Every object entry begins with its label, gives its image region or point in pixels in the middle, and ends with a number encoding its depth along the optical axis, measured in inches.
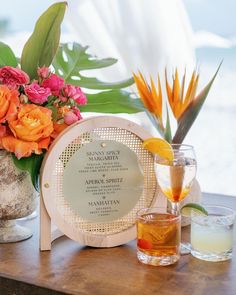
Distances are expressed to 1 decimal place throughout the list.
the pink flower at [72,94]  52.3
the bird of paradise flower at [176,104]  54.8
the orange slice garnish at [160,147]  50.8
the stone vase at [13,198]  51.6
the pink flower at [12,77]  50.7
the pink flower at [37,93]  50.3
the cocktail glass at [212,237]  48.5
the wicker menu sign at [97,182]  50.5
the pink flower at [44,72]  52.0
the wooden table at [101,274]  43.3
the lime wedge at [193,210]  51.2
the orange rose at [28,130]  49.3
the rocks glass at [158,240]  47.5
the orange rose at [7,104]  49.5
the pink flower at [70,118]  51.6
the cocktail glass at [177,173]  50.6
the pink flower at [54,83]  51.7
